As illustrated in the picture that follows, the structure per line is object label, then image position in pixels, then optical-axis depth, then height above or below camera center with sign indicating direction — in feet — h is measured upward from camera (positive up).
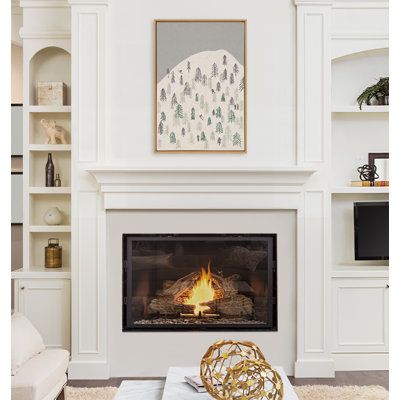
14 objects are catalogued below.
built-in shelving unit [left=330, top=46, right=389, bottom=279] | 14.39 +1.67
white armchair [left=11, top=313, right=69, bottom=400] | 8.11 -2.70
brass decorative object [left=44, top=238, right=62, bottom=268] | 13.78 -1.40
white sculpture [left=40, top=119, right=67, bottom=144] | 13.87 +1.78
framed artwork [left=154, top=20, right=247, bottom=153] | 12.89 +2.73
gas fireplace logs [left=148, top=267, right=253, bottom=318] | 13.12 -2.34
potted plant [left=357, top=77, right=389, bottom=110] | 13.83 +2.74
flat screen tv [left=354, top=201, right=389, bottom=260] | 13.64 -0.71
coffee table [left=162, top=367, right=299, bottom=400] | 7.88 -2.84
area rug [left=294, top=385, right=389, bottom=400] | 11.27 -4.08
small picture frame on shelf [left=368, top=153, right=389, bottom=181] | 14.16 +0.99
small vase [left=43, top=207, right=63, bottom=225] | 13.80 -0.40
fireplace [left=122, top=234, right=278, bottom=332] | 12.94 -1.95
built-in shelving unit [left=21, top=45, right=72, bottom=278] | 14.15 +1.10
